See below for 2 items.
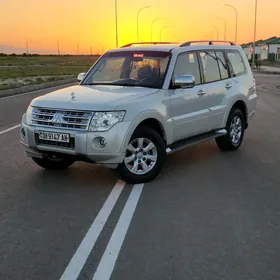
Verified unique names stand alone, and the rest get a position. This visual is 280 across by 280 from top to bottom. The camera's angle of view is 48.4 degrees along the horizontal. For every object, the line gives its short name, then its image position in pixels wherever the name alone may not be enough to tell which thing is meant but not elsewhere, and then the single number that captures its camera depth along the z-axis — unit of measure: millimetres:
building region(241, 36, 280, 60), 70900
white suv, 3979
